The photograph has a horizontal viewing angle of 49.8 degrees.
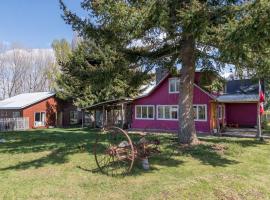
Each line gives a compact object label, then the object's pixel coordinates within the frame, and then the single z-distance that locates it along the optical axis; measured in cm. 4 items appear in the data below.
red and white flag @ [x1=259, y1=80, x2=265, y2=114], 1719
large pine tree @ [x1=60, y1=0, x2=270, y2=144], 984
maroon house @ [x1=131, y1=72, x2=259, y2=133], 2303
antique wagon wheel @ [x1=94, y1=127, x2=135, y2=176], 928
